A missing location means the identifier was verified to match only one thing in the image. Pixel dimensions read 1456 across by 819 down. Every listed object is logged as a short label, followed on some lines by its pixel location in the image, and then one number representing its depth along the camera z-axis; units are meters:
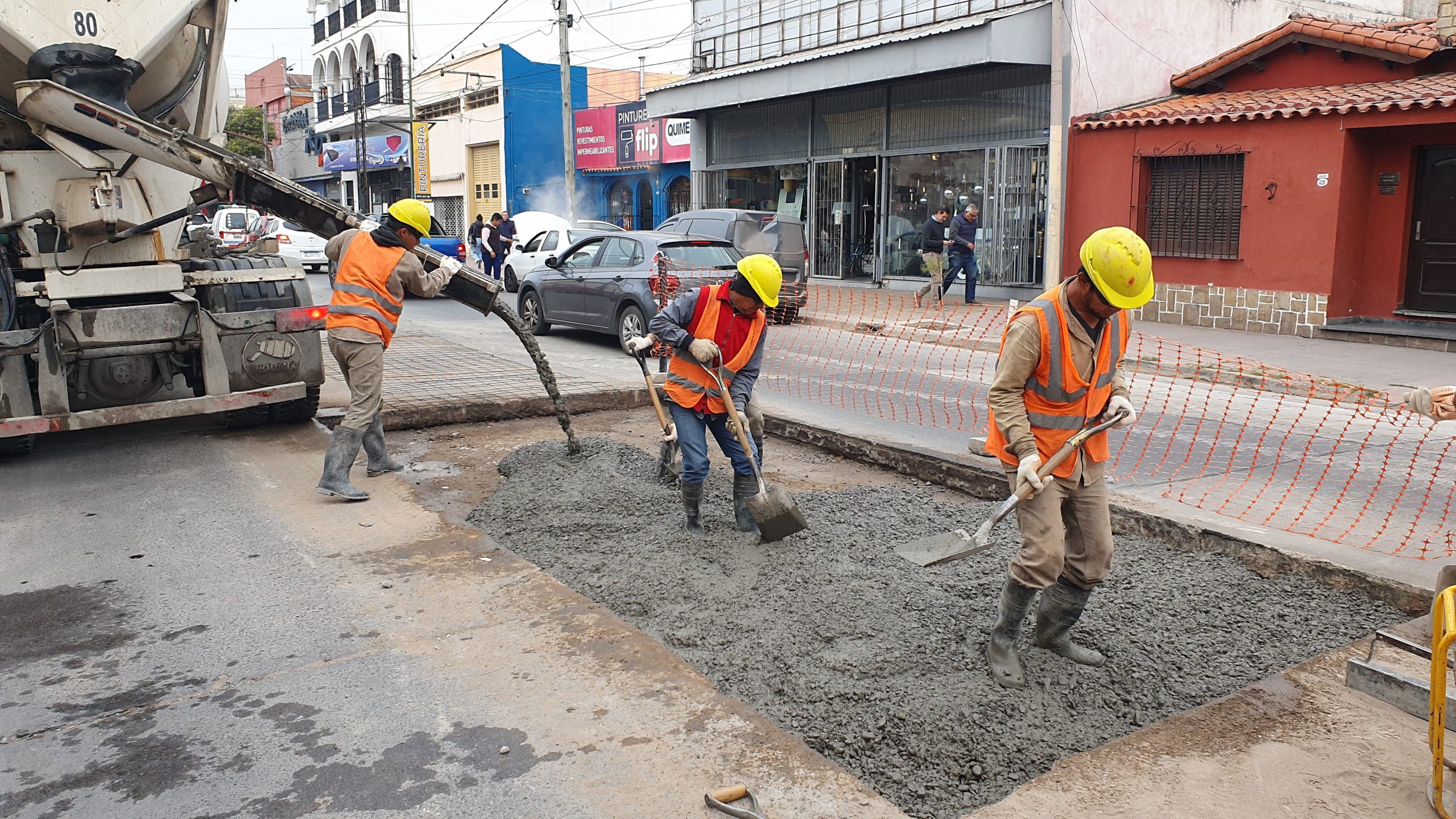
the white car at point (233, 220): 22.69
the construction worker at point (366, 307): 6.44
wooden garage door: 38.88
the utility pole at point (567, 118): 26.95
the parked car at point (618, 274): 13.27
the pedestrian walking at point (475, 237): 27.62
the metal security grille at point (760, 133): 23.73
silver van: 16.69
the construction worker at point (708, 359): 5.35
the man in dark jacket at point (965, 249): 17.64
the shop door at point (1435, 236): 14.09
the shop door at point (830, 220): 23.00
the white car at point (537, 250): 20.02
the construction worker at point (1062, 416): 3.70
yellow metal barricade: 2.81
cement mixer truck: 6.62
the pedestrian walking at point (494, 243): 24.23
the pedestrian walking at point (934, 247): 17.67
